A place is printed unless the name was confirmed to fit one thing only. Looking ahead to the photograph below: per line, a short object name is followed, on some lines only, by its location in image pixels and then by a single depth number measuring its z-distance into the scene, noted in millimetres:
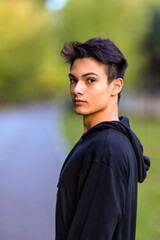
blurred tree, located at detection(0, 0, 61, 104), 24625
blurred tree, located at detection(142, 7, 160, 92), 35062
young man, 1771
